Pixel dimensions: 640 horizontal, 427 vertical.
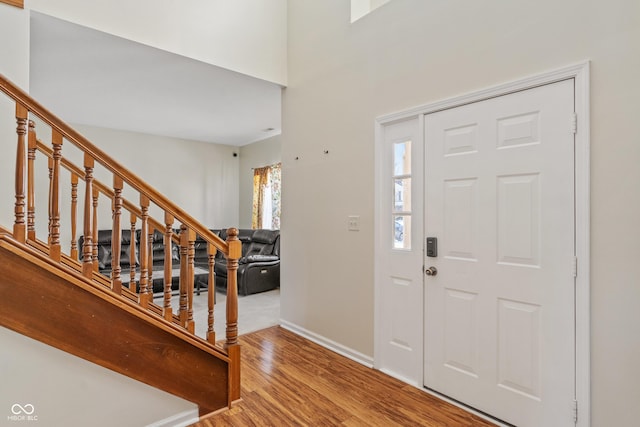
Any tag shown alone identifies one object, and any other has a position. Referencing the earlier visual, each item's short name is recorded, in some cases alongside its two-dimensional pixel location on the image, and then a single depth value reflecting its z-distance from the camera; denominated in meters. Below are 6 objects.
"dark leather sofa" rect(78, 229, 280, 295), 4.99
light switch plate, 2.87
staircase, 1.58
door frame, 1.71
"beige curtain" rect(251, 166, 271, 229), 6.72
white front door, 1.80
